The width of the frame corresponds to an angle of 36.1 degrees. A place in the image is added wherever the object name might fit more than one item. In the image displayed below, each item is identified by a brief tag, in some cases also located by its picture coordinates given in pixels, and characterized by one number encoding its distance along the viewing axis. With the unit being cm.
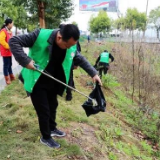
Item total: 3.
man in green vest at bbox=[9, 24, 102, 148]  243
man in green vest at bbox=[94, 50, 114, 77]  840
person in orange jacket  538
